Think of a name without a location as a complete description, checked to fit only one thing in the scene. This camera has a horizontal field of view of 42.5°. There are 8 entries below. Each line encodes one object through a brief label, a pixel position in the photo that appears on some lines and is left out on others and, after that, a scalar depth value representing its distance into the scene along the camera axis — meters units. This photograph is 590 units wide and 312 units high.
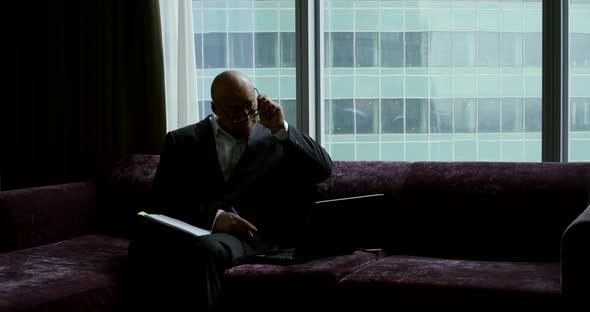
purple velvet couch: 2.35
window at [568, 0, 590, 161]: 3.45
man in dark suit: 2.96
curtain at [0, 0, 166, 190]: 3.90
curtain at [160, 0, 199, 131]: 3.86
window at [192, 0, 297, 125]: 3.94
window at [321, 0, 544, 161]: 3.59
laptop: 2.62
